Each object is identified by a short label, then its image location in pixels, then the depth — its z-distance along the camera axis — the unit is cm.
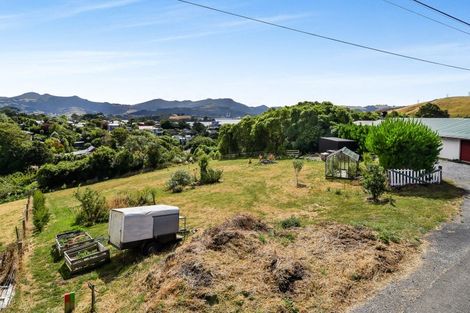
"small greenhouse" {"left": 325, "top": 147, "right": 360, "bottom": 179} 3042
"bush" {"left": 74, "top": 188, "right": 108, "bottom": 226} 2411
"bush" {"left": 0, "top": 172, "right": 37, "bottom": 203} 5132
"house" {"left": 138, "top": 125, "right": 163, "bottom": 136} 16336
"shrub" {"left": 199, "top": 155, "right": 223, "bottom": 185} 3438
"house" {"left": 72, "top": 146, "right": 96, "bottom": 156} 8631
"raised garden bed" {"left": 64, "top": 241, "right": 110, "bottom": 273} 1534
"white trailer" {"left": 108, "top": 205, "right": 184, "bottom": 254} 1541
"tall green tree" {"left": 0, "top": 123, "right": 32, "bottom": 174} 7544
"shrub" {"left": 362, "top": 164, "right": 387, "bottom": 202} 2169
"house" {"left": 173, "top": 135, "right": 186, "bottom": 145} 13771
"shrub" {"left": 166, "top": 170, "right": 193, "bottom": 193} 3316
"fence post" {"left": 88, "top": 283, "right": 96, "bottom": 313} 1161
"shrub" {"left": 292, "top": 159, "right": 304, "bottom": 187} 3058
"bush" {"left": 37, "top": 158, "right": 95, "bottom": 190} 5194
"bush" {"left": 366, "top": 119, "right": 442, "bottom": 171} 2511
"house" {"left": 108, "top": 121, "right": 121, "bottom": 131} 15777
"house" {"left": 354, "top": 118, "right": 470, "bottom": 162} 3684
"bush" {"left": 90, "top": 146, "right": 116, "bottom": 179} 5472
